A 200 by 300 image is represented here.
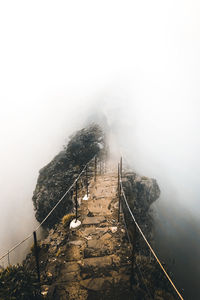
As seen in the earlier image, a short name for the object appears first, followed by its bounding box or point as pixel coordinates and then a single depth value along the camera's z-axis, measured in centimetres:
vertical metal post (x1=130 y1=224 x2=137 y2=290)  367
